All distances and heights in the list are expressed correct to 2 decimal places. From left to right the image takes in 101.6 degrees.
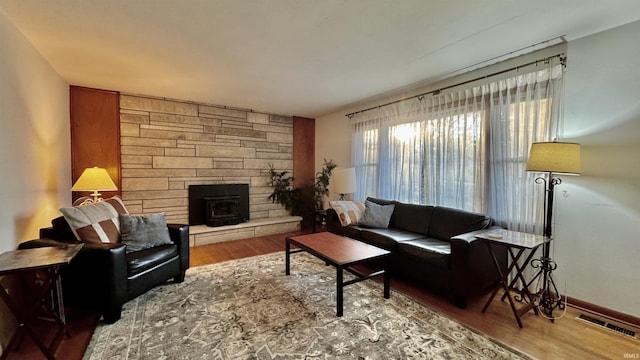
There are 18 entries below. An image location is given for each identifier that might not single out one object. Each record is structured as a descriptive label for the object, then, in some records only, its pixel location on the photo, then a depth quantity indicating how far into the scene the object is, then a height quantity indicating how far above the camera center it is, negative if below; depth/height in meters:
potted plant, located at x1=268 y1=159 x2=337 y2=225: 5.44 -0.38
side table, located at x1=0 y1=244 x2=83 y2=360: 1.54 -0.67
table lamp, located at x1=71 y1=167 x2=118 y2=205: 3.12 -0.11
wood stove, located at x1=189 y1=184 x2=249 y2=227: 4.59 -0.57
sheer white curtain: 2.60 +0.38
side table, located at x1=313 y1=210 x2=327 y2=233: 4.43 -0.89
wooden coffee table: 2.21 -0.75
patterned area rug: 1.77 -1.20
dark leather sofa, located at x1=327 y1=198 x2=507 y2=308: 2.36 -0.76
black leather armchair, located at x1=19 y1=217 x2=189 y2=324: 2.04 -0.83
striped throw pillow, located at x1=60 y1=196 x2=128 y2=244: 2.23 -0.44
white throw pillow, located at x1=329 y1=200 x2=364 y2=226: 3.74 -0.53
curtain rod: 2.42 +1.11
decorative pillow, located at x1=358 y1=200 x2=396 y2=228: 3.62 -0.58
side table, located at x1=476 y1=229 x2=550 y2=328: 2.09 -0.55
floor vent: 1.98 -1.19
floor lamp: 2.10 -0.04
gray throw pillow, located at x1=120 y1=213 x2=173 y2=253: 2.53 -0.58
